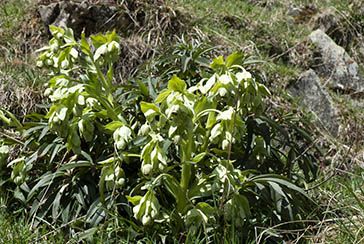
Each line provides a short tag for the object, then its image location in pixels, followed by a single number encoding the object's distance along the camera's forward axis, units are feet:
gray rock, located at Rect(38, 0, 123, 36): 10.93
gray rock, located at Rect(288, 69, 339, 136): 11.42
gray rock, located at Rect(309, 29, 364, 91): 12.78
